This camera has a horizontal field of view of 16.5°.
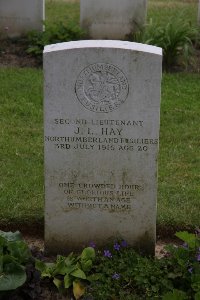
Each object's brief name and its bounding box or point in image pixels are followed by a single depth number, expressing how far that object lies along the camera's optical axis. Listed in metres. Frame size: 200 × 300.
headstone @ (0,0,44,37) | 9.45
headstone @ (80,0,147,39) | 9.43
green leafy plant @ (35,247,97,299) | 4.17
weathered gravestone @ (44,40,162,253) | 4.21
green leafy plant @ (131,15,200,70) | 8.64
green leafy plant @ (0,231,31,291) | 3.89
